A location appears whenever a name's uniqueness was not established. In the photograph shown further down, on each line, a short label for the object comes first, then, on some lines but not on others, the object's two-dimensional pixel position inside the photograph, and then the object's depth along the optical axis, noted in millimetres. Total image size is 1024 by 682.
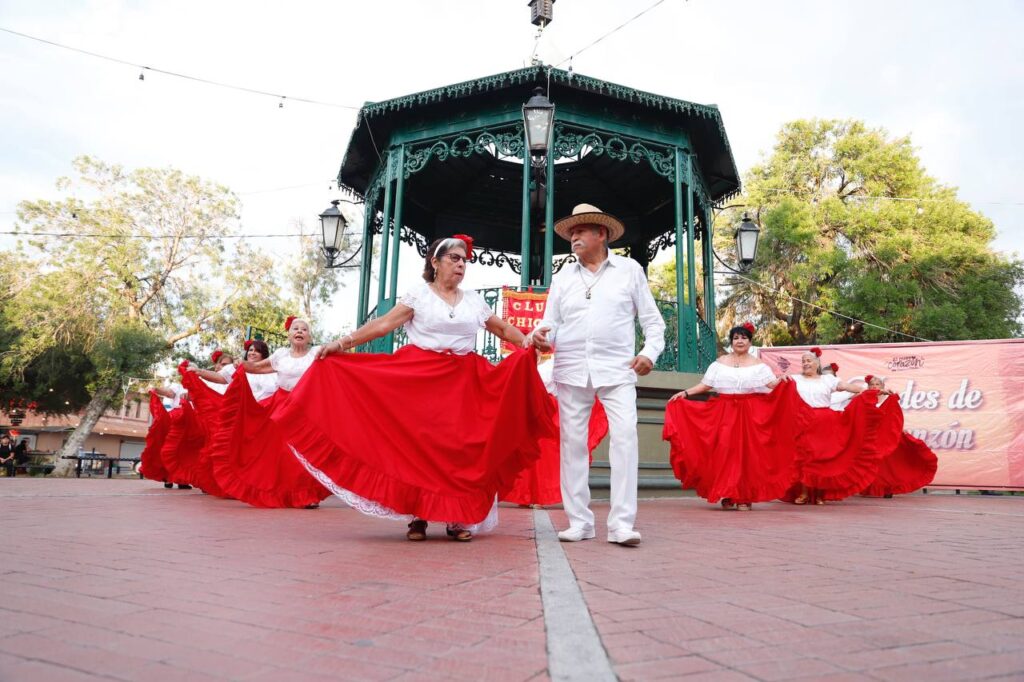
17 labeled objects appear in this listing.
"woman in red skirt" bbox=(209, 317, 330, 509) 6809
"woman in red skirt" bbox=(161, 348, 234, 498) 7938
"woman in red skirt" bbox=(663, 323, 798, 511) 7391
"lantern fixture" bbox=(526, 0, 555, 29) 12555
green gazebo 10922
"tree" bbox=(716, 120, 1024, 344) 23047
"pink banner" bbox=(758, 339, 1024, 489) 12969
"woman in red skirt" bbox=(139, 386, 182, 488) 10031
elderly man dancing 4480
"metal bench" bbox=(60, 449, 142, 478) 18994
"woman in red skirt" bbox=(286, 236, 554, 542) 4340
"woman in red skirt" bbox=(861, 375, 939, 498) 10461
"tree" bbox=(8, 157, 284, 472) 24578
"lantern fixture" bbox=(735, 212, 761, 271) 12258
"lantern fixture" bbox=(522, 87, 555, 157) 9250
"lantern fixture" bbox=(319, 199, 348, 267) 12289
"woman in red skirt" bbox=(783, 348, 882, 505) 8445
